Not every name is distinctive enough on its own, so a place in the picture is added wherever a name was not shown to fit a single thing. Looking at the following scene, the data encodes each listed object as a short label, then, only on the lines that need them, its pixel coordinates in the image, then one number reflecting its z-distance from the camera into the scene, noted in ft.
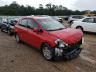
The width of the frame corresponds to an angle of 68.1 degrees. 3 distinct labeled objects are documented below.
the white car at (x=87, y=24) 18.69
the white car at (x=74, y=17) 37.78
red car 8.75
